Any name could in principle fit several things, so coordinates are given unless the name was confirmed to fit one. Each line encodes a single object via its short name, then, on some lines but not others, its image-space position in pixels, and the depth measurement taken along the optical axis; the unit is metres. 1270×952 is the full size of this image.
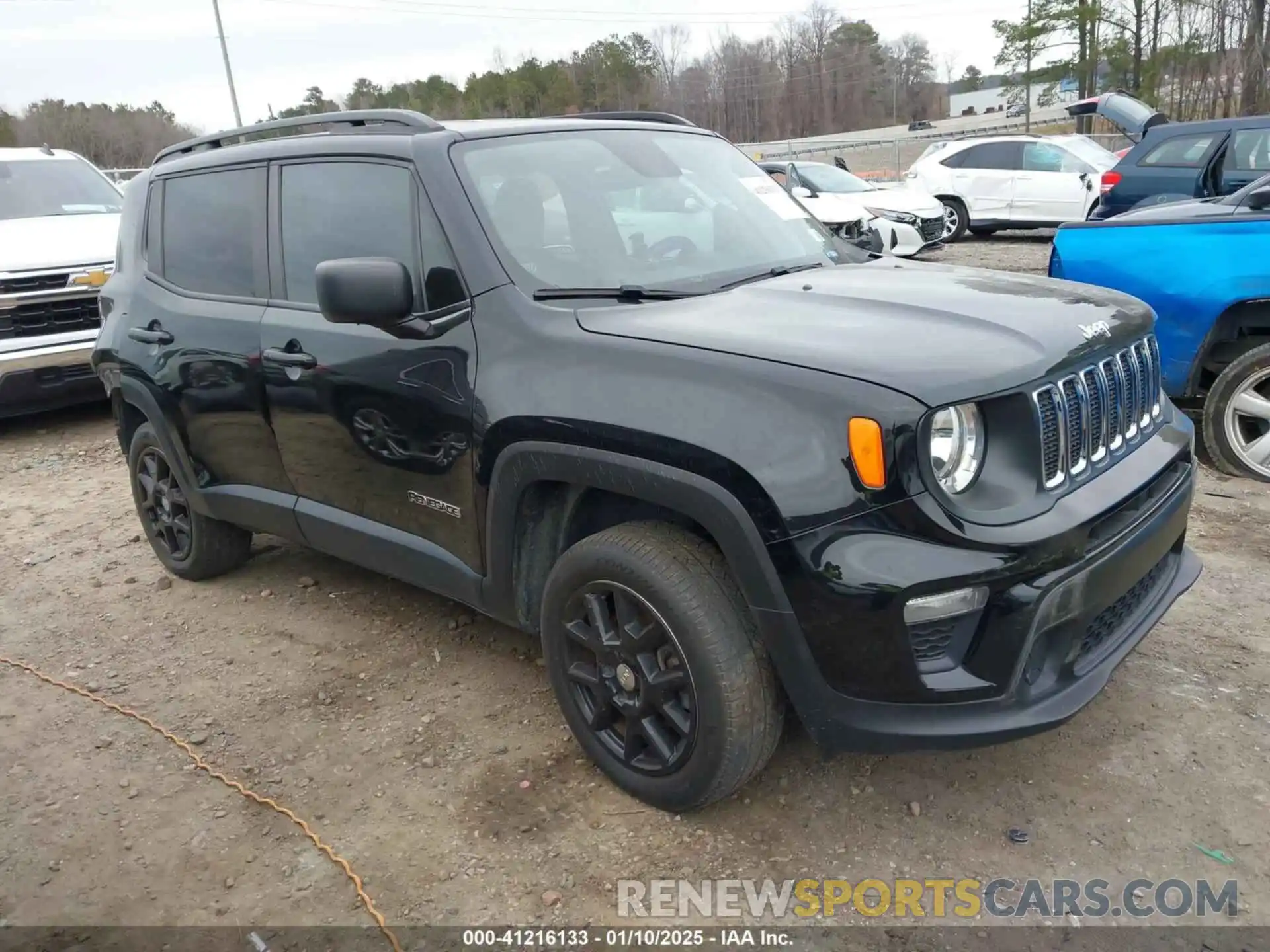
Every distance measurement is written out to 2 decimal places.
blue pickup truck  4.74
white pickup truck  7.20
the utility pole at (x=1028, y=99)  39.22
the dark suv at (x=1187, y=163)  9.67
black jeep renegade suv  2.22
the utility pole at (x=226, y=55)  29.31
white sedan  12.55
